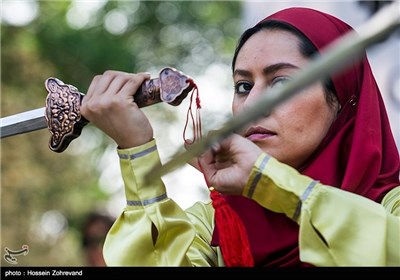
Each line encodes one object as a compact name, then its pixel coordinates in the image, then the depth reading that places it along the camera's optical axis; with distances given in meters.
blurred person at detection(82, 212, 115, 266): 8.15
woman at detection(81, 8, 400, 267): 4.04
